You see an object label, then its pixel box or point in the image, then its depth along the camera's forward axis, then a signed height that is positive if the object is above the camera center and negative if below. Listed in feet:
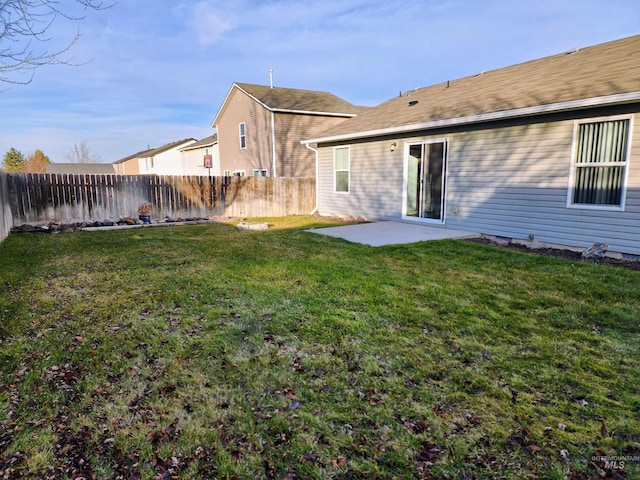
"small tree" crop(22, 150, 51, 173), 144.02 +11.36
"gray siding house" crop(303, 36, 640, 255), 18.84 +2.24
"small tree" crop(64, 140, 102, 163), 184.96 +18.44
